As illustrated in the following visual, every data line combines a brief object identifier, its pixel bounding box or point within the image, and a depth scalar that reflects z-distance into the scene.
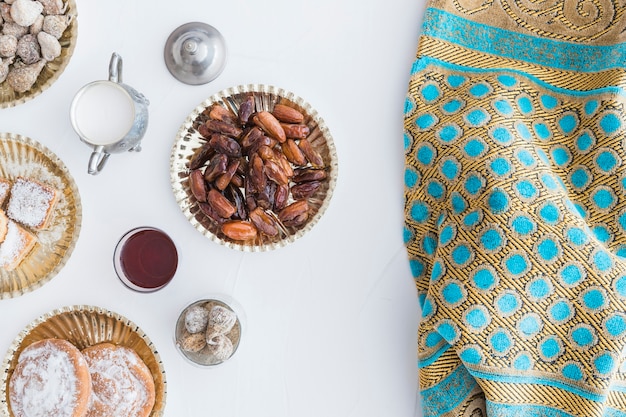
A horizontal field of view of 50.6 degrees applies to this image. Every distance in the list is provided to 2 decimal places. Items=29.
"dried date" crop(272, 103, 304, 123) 1.06
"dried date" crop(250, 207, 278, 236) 1.04
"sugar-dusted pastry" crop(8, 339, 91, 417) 0.97
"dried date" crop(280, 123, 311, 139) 1.06
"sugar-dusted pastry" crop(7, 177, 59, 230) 1.03
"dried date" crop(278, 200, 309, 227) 1.05
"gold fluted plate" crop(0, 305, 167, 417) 1.04
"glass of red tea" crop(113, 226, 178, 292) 1.06
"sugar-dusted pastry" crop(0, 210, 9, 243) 1.00
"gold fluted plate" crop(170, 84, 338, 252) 1.06
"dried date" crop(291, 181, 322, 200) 1.06
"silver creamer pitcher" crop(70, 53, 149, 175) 1.00
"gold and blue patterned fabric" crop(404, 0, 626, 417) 1.01
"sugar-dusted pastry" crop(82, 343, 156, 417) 1.00
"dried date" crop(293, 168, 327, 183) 1.06
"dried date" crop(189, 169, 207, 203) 1.04
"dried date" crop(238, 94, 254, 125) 1.06
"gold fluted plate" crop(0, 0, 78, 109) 1.06
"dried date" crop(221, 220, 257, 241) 1.04
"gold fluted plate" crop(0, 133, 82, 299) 1.06
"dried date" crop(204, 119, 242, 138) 1.05
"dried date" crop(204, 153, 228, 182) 1.03
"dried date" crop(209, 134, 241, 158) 1.03
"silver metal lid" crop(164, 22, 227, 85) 1.07
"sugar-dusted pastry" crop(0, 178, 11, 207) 1.03
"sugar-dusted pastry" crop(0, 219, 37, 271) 1.01
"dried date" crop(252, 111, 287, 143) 1.04
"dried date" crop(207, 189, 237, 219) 1.03
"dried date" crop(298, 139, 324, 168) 1.06
